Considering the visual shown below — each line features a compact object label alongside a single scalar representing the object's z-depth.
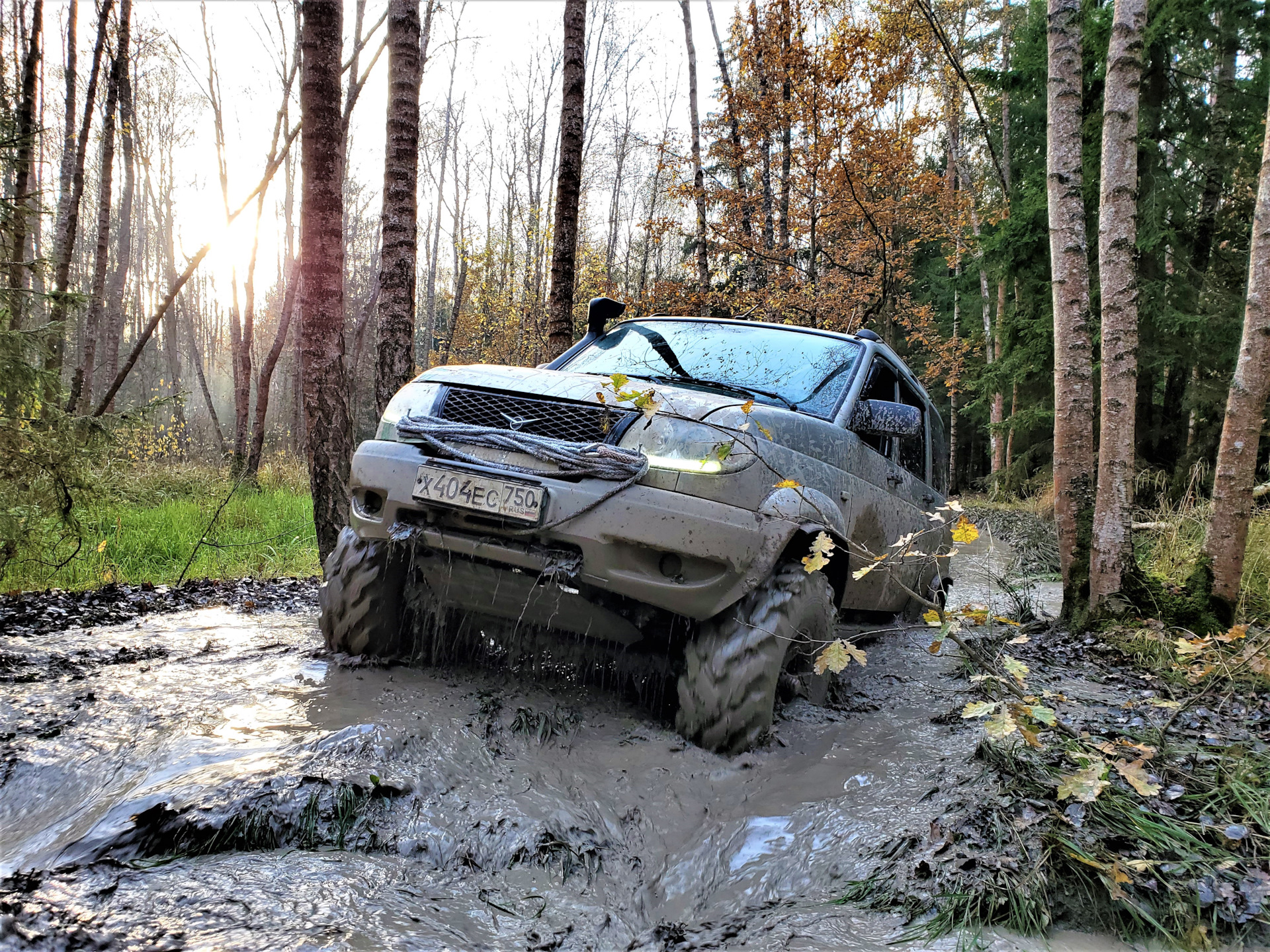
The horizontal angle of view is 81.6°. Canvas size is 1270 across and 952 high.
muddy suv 2.65
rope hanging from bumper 2.66
